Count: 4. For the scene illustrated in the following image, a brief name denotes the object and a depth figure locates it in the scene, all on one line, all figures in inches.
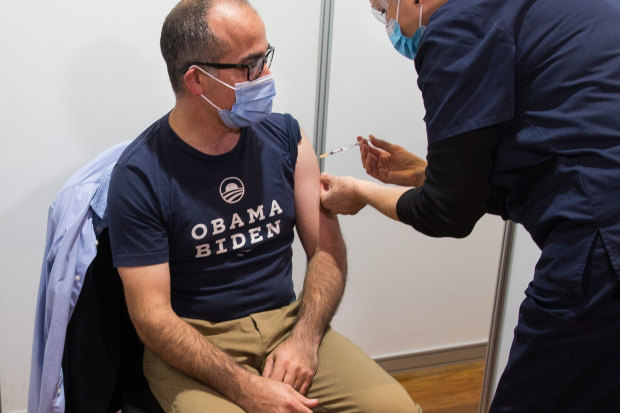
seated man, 55.9
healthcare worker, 41.9
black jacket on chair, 58.2
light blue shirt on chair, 56.7
